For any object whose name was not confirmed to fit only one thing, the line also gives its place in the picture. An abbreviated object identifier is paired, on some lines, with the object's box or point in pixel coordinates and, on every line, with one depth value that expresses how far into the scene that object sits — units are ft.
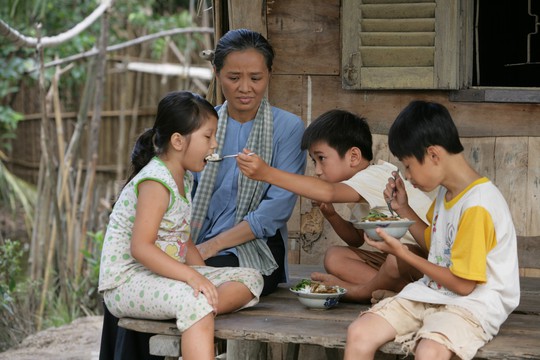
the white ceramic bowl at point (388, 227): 10.80
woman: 13.48
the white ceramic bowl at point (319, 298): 12.05
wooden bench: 10.44
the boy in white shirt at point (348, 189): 12.50
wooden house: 16.16
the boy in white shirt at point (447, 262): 10.12
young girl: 11.18
